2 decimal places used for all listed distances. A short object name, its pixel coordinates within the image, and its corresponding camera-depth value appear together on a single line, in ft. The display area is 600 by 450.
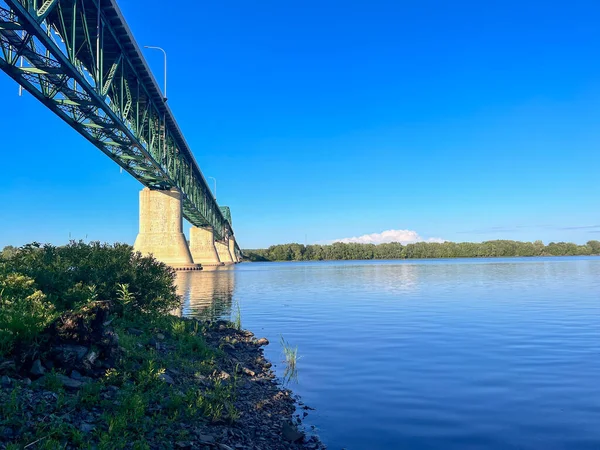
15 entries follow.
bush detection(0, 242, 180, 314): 39.50
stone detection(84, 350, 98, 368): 26.14
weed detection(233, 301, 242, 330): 61.15
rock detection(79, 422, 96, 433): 19.88
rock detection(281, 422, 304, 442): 24.68
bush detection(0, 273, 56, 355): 24.61
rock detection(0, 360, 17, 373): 22.83
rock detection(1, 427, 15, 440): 17.71
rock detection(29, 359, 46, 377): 23.88
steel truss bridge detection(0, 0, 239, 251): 92.07
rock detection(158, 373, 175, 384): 28.58
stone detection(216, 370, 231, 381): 33.59
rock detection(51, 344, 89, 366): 25.53
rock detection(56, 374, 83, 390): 23.53
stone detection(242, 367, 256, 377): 37.99
